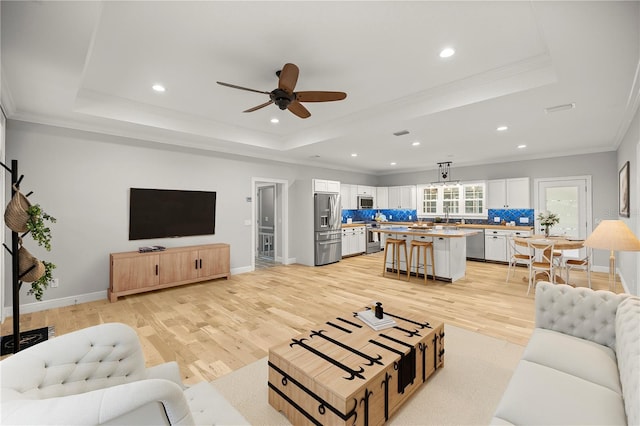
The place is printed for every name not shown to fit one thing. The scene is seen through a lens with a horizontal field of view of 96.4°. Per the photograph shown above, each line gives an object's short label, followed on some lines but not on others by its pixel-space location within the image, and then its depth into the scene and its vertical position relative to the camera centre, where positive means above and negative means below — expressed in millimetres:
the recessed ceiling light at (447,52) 2795 +1607
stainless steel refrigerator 7094 -377
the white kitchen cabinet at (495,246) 7090 -820
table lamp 2232 -199
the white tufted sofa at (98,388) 756 -595
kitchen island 5379 -707
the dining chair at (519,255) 5328 -859
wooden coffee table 1660 -1002
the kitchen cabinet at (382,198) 9938 +546
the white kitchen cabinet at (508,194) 7086 +504
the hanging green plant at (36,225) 2750 -99
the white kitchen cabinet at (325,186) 7152 +731
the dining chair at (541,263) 4703 -859
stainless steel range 8979 -886
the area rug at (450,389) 1976 -1393
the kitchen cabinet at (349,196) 8633 +545
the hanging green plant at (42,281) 2830 -671
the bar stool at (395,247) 5869 -718
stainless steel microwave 9188 +387
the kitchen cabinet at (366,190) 9214 +783
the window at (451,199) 8398 +427
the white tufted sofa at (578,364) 1382 -956
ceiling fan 2688 +1221
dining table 4680 -490
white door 6320 +241
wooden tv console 4434 -922
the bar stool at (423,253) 5457 -785
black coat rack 2688 -600
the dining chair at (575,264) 4887 -890
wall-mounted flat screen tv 4918 +24
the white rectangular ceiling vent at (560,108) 3668 +1385
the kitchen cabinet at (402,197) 9281 +561
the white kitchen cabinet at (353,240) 8130 -783
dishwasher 7535 -889
